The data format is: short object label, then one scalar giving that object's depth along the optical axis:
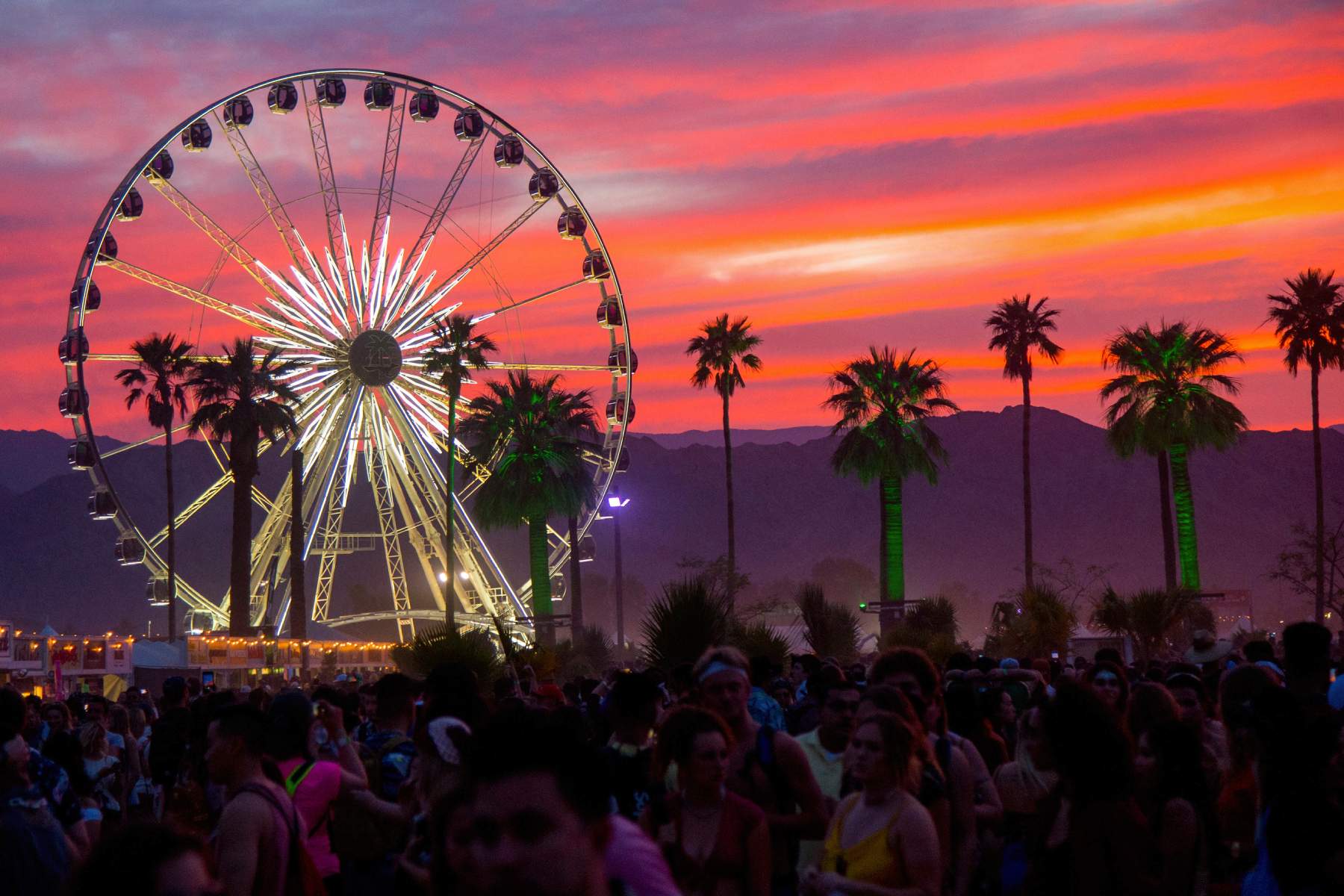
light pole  54.09
